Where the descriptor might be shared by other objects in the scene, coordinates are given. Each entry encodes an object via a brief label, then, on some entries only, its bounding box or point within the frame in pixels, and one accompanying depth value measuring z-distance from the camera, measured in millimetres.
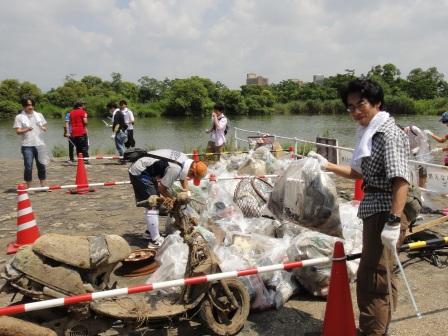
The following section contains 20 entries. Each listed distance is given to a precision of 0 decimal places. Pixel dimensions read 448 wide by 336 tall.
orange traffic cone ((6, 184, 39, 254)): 5109
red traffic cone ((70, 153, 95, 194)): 8836
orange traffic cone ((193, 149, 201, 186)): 4545
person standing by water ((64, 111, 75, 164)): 12480
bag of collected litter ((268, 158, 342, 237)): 3883
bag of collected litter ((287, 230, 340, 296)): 3695
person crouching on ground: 4430
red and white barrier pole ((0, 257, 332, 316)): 2385
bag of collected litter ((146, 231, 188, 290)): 3738
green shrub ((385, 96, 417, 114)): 52594
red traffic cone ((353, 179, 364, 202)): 6840
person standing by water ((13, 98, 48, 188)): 7648
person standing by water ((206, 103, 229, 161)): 10602
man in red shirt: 11812
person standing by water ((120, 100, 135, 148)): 12797
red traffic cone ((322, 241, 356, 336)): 2850
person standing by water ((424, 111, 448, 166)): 6965
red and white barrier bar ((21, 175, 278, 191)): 6275
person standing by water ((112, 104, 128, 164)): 12609
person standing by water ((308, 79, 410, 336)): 2541
